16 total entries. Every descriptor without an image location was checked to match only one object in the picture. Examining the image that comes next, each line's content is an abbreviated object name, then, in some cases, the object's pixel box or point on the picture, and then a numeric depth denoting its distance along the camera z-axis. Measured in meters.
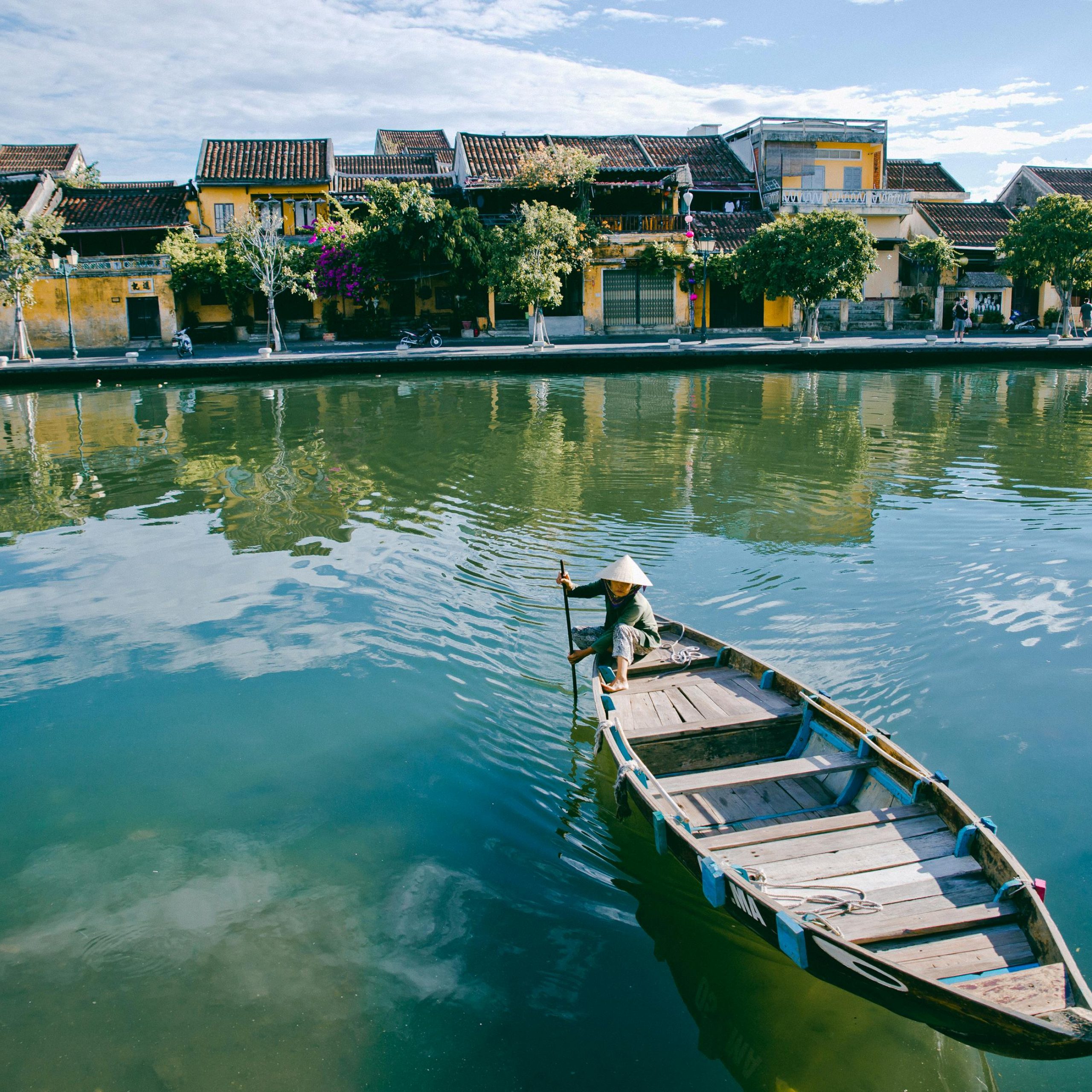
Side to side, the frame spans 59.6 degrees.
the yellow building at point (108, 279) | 31.84
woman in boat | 6.16
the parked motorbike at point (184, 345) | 28.62
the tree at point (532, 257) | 27.95
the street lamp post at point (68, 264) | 28.81
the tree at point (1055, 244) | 28.95
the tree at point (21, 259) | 27.75
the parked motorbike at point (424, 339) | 31.02
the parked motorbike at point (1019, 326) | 35.81
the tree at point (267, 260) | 29.20
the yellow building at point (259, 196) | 33.19
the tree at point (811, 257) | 27.39
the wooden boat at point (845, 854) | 3.19
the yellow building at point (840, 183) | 35.44
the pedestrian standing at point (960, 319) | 30.50
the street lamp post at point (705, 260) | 31.77
